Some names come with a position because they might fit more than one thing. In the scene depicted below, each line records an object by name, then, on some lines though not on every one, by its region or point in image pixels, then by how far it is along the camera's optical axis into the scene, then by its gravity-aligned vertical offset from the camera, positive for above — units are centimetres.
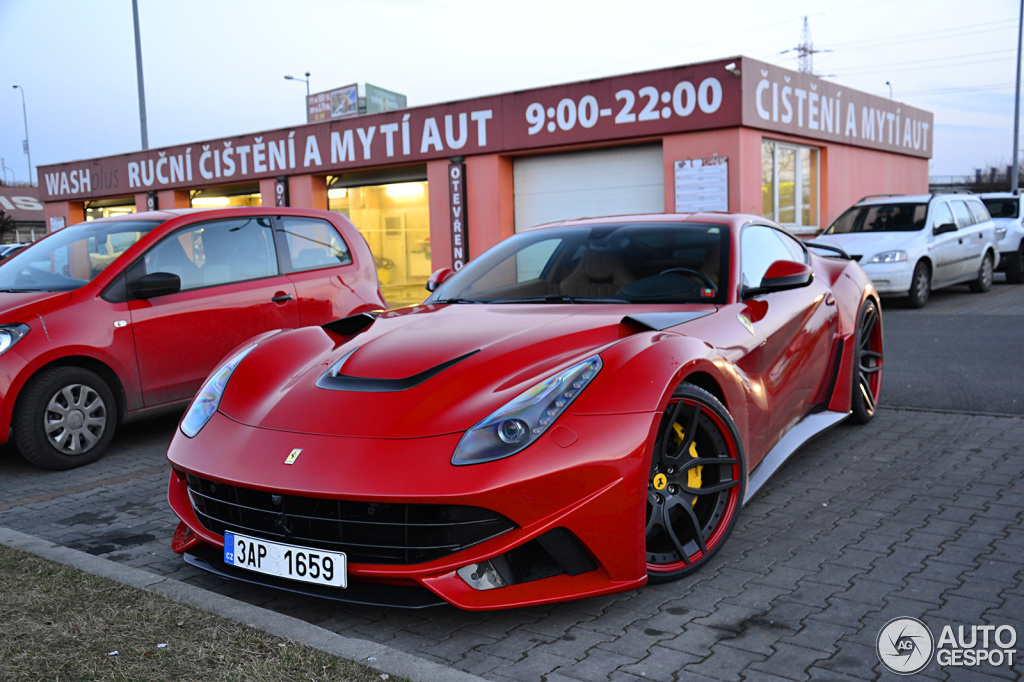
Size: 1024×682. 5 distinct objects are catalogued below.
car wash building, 1521 +135
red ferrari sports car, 284 -74
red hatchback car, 545 -47
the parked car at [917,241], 1277 -43
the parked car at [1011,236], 1700 -51
